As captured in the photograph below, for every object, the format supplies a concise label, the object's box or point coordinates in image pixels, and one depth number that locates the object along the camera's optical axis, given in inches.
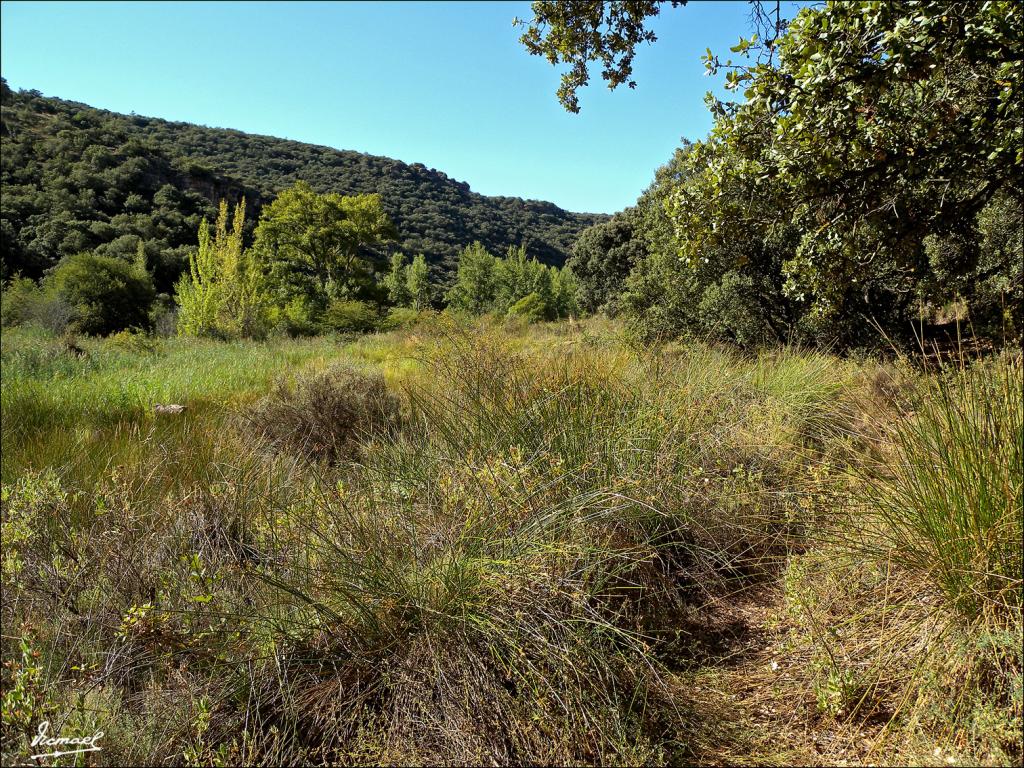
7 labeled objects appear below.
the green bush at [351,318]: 795.4
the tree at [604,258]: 817.5
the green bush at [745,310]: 337.7
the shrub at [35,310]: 572.1
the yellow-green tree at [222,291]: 751.7
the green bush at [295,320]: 838.5
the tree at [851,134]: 108.3
